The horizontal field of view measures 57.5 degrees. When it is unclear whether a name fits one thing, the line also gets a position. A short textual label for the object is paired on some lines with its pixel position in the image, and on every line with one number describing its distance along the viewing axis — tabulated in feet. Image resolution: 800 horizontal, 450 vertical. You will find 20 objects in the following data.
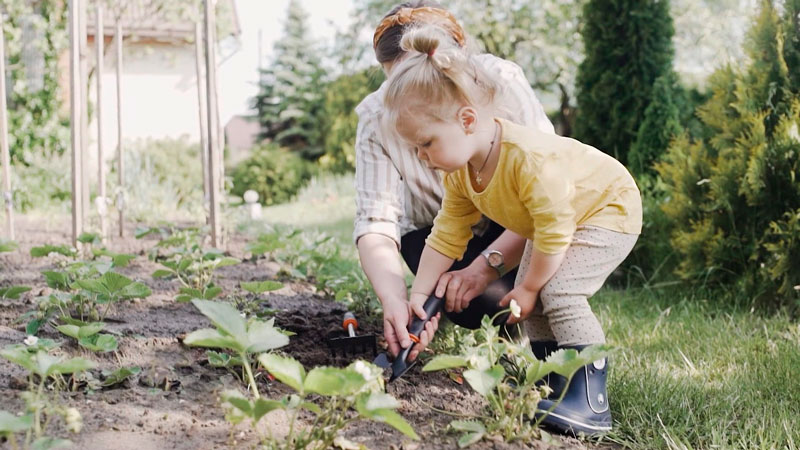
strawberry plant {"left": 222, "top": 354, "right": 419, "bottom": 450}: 3.89
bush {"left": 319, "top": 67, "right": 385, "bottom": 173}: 38.32
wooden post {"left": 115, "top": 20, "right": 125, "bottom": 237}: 14.82
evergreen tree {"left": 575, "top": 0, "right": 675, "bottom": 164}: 16.16
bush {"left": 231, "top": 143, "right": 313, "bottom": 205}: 40.27
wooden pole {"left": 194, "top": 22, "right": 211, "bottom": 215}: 15.30
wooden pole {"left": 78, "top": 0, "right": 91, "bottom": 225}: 12.96
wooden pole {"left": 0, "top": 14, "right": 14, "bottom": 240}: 14.28
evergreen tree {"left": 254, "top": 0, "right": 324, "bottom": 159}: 63.36
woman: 6.40
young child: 5.36
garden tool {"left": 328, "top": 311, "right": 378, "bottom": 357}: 6.72
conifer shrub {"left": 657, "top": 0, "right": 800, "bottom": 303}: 9.88
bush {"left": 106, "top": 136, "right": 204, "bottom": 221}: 21.12
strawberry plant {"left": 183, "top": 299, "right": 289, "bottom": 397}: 4.15
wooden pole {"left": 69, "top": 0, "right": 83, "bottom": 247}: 11.47
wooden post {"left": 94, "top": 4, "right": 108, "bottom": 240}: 13.54
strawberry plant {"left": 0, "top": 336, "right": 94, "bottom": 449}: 3.66
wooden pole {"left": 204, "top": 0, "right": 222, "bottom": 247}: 12.62
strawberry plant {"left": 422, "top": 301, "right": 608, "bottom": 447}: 4.43
